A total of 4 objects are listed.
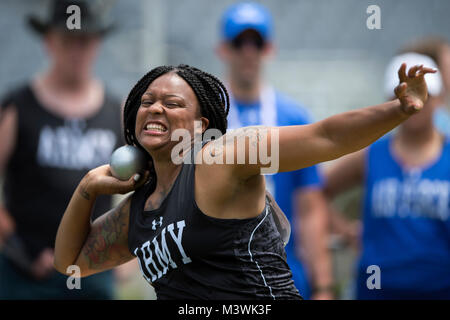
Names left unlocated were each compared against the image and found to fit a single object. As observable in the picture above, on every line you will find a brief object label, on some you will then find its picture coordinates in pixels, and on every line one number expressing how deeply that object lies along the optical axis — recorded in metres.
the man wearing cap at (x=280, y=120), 9.12
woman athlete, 4.23
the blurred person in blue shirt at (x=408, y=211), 8.22
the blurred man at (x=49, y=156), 9.62
